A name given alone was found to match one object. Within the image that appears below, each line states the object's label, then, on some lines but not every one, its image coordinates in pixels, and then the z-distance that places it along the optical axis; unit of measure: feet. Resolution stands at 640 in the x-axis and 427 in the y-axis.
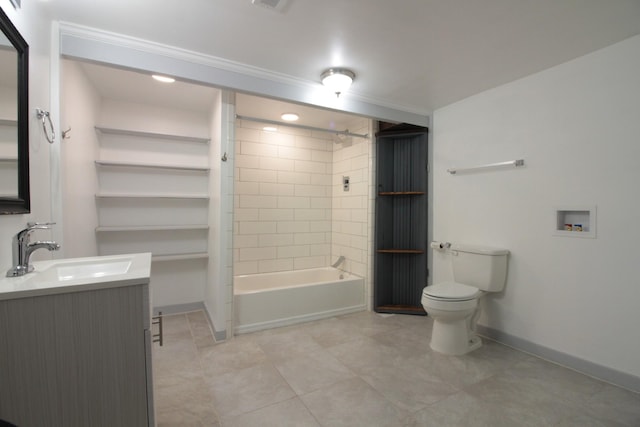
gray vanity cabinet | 2.99
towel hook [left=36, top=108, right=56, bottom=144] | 4.79
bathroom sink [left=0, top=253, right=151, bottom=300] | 3.04
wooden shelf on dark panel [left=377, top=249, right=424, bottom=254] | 10.41
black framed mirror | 3.74
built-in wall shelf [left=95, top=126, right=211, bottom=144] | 9.11
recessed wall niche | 6.53
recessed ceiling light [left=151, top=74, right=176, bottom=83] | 7.74
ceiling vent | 4.97
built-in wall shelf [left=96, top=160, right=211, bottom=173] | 8.89
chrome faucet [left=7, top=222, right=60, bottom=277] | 3.74
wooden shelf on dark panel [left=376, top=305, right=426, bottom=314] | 10.35
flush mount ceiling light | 7.37
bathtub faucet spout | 12.05
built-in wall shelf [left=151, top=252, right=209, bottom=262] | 9.56
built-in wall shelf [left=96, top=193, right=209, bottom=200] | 9.07
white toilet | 7.29
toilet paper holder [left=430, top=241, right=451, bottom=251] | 9.42
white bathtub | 8.82
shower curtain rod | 8.50
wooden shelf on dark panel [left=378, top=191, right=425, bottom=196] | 10.30
